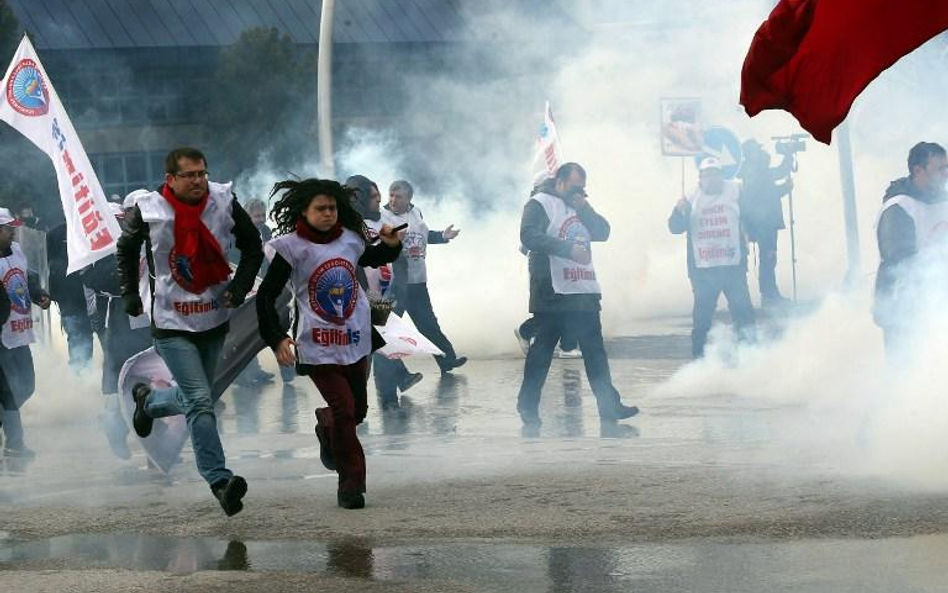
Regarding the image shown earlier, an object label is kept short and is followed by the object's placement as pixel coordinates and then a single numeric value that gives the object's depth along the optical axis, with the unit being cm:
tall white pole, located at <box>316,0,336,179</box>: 1964
